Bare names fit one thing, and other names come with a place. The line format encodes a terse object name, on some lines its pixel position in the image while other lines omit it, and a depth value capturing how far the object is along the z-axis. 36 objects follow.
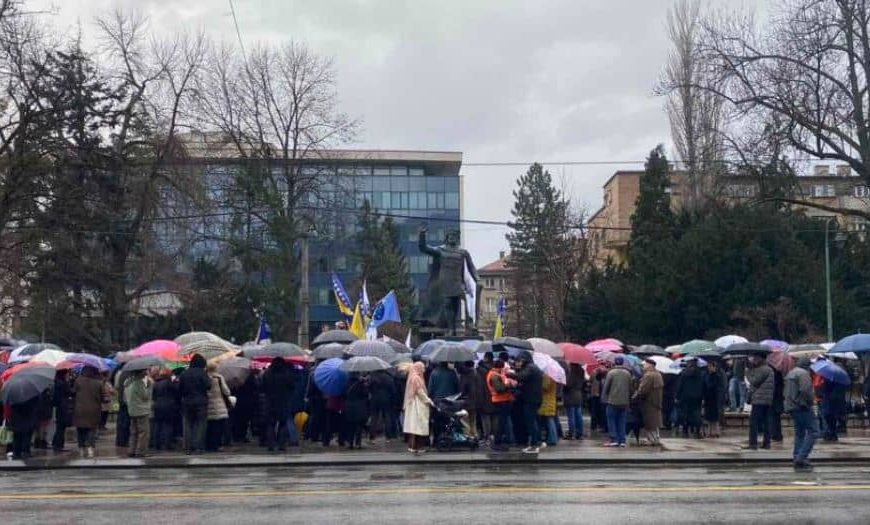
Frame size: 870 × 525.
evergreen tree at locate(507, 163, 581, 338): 63.59
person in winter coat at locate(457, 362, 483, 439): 20.50
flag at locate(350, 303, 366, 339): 33.00
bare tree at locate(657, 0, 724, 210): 53.03
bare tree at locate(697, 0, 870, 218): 35.81
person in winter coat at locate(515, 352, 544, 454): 20.19
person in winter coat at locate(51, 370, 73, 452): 21.16
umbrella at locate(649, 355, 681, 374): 24.72
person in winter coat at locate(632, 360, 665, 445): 20.95
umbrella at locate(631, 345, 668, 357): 26.69
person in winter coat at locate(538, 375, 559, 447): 20.84
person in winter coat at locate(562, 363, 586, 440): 22.83
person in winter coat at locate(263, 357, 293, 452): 20.55
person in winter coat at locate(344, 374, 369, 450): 20.95
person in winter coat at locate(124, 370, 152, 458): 19.72
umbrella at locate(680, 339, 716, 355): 25.25
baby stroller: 20.41
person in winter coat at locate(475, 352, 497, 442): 20.38
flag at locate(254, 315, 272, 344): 32.24
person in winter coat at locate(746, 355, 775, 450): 19.69
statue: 28.69
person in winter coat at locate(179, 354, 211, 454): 20.05
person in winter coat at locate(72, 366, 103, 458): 20.11
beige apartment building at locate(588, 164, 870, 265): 43.66
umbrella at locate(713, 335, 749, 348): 28.03
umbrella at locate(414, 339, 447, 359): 22.62
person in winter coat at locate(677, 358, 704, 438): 22.55
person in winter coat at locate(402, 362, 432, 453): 19.89
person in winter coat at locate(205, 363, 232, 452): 20.66
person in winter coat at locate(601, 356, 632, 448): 20.84
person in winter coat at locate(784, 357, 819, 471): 16.69
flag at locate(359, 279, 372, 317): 35.50
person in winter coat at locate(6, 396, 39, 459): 19.61
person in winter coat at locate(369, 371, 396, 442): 21.33
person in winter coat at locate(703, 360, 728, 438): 23.30
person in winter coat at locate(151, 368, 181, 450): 20.72
